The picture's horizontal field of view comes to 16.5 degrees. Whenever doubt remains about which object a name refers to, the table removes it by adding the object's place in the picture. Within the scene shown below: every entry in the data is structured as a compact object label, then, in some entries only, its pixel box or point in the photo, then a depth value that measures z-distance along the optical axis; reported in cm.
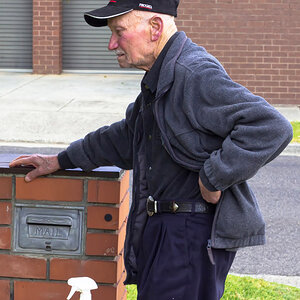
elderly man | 364
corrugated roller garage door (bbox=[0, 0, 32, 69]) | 2595
